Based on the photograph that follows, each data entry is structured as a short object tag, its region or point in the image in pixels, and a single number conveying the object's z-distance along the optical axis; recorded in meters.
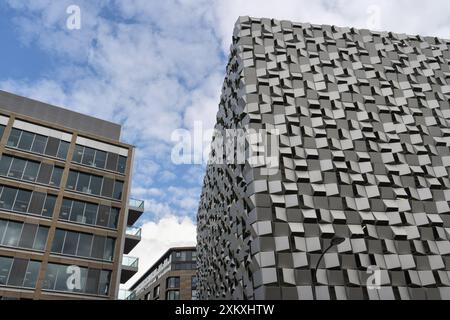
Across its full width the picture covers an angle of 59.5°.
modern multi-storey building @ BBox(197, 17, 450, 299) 26.50
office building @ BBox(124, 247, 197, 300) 96.38
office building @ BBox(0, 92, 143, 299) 36.25
